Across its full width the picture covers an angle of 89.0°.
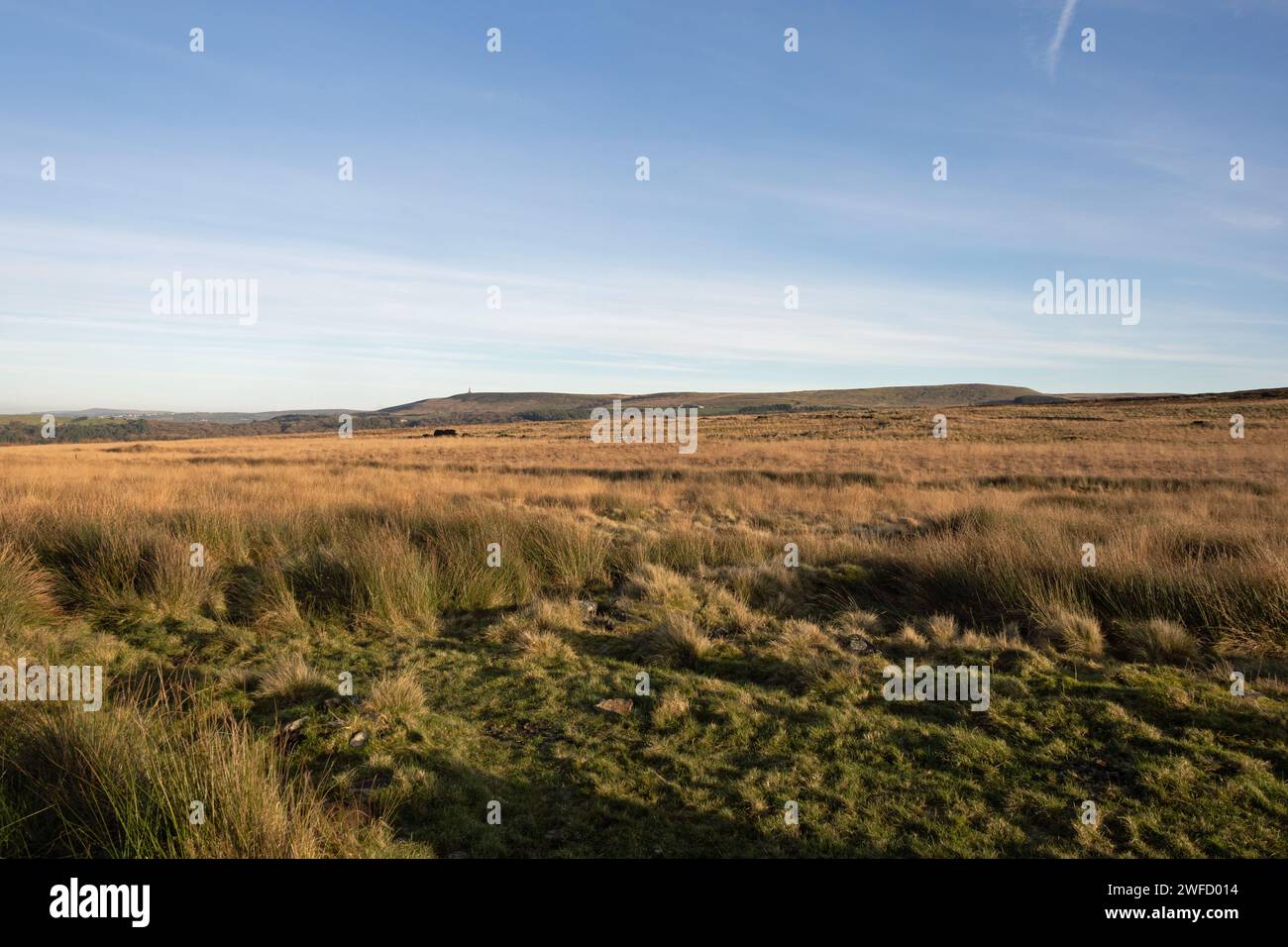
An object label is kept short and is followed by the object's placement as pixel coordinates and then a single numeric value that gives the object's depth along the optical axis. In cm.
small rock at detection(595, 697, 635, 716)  493
